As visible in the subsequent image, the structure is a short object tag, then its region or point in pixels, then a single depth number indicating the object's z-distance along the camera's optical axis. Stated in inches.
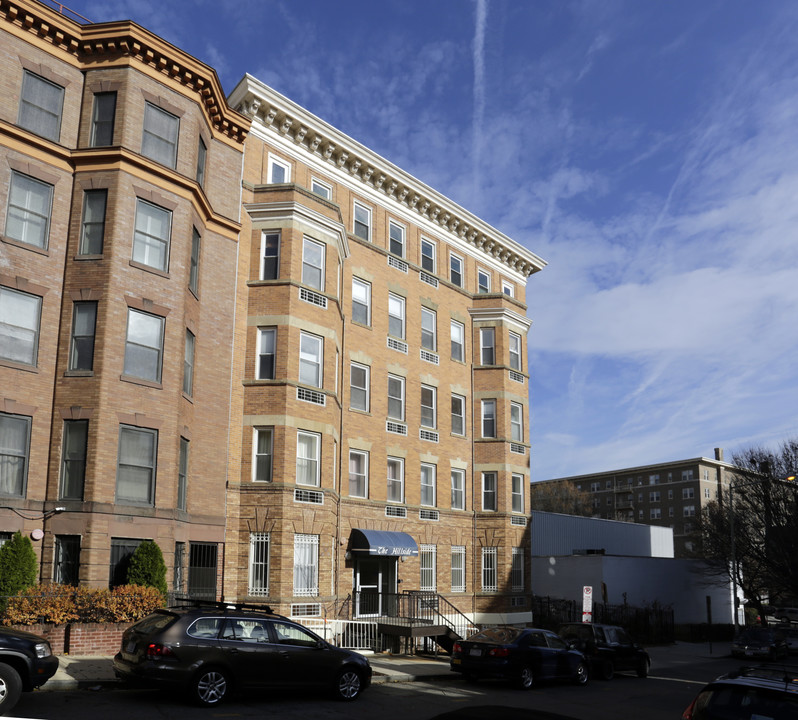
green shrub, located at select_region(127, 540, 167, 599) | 770.8
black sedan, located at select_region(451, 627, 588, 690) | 748.0
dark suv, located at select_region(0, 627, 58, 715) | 459.2
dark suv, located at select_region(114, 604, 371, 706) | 522.0
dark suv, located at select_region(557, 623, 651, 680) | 908.0
